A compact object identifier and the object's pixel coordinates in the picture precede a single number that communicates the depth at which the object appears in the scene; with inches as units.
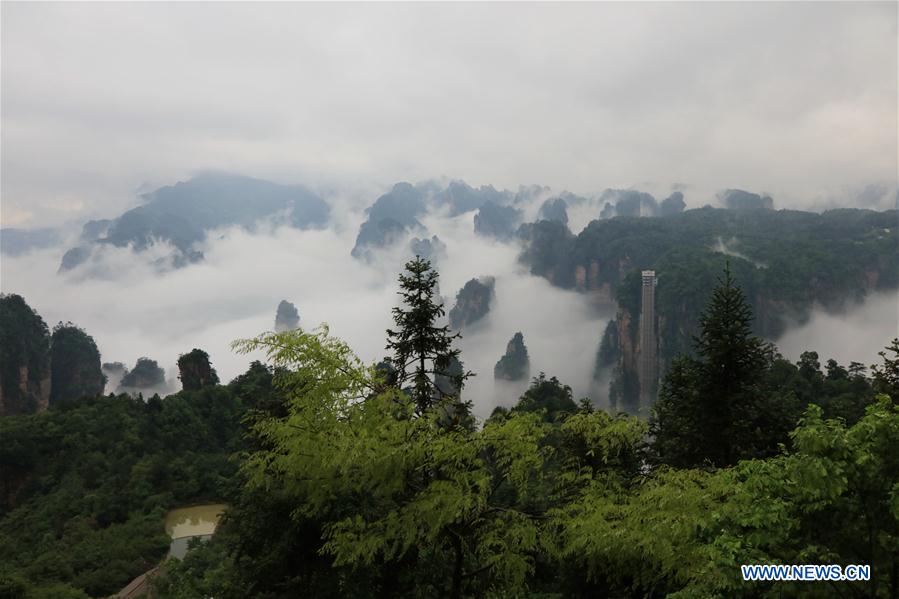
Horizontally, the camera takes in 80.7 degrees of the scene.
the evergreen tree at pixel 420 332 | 593.0
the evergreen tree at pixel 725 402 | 656.4
